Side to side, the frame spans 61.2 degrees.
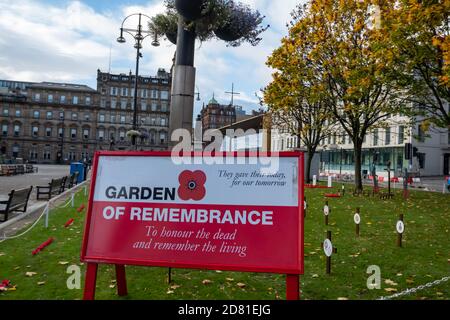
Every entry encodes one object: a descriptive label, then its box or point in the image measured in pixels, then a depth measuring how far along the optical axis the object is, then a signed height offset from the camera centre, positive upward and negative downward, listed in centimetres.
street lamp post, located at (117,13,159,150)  1889 +651
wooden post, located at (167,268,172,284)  543 -164
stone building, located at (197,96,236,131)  14400 +2022
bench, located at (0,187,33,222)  1062 -120
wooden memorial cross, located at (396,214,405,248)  754 -102
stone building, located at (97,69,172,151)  10844 +1668
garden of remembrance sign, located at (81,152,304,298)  395 -50
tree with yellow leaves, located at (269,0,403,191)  1898 +613
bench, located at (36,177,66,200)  1639 -116
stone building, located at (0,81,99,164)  10306 +1090
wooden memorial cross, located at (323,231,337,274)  564 -112
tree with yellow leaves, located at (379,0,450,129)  1370 +522
